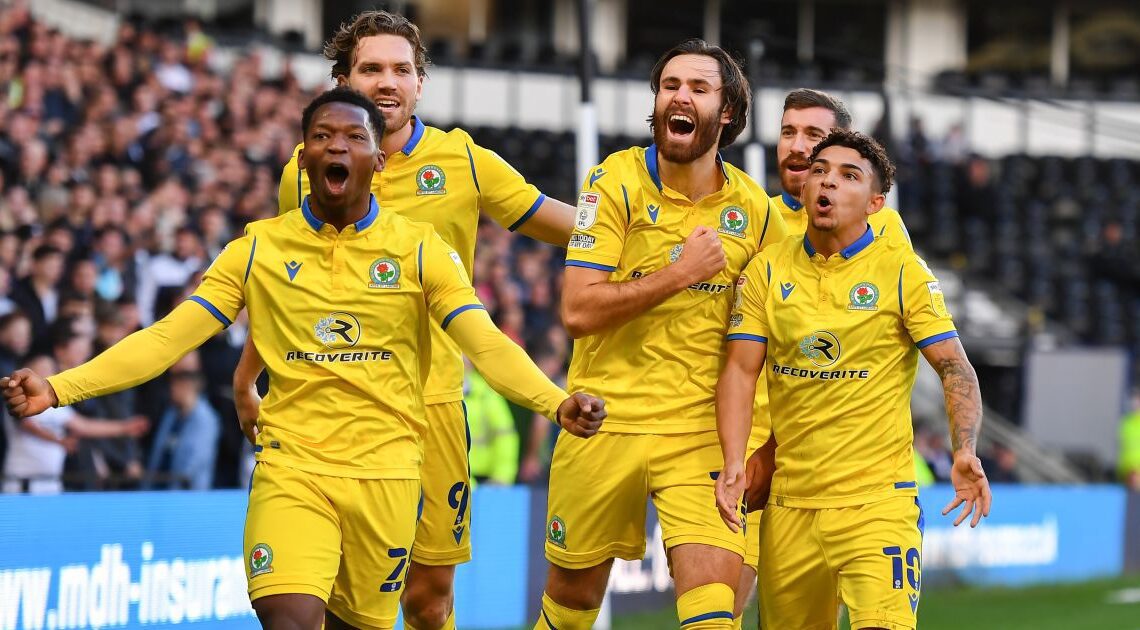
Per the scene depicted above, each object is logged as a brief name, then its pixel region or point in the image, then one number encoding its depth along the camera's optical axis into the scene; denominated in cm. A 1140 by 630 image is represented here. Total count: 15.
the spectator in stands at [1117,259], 5100
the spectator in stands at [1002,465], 3884
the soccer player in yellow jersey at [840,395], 1221
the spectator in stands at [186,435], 1978
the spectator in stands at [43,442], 1856
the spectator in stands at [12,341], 1897
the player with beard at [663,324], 1262
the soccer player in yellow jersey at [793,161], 1445
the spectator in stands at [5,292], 2012
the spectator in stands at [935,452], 3606
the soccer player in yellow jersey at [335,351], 1121
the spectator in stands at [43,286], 2050
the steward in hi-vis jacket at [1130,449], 4294
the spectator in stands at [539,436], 2578
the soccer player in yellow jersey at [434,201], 1327
